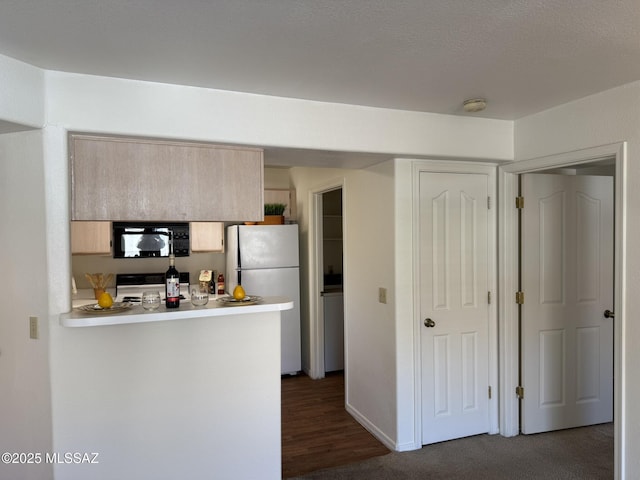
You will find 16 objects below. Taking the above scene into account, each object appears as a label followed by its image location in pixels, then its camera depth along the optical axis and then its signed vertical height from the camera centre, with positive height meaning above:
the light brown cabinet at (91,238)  4.52 -0.03
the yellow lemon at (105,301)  2.34 -0.34
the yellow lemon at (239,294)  2.64 -0.36
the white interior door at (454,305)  3.28 -0.55
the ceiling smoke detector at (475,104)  2.73 +0.75
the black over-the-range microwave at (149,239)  4.62 -0.06
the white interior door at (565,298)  3.40 -0.54
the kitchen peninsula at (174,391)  2.34 -0.87
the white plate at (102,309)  2.32 -0.39
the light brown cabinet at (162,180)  2.38 +0.30
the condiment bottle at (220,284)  4.95 -0.56
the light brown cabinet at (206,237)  4.91 -0.04
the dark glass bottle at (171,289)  2.40 -0.30
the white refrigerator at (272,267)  4.71 -0.37
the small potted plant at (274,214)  4.92 +0.20
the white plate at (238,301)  2.54 -0.40
